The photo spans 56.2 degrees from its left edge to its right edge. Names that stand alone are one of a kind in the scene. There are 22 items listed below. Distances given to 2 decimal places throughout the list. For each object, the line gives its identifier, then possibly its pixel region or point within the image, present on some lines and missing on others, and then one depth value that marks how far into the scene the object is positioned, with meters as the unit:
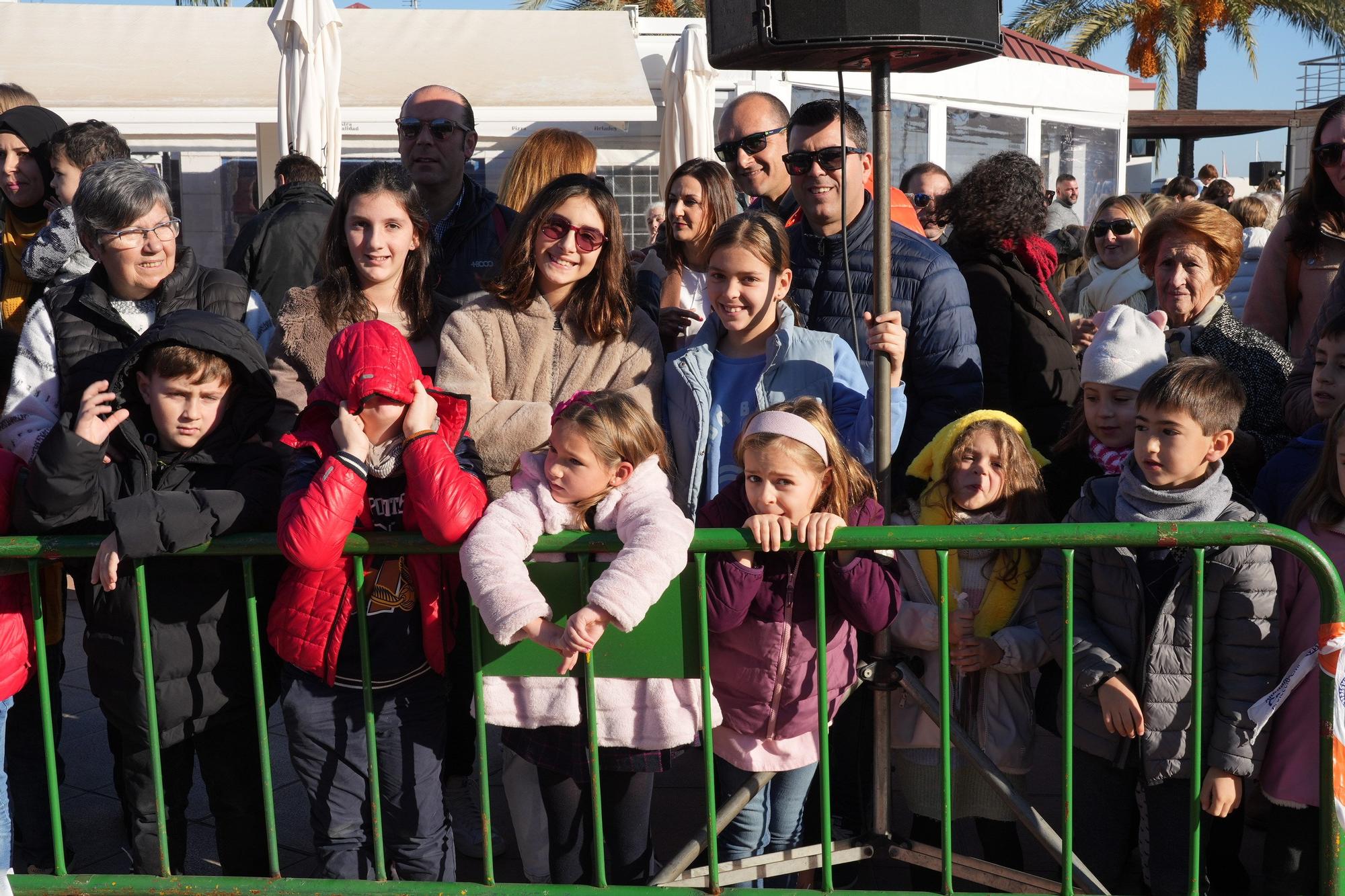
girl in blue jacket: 3.50
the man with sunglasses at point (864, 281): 3.86
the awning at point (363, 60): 11.61
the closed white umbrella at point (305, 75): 9.18
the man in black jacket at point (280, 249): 4.99
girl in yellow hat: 3.35
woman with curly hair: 4.23
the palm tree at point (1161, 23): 26.58
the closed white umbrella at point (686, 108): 10.18
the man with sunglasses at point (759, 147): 4.88
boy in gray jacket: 2.97
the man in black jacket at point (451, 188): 4.41
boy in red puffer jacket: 2.93
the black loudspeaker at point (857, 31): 2.99
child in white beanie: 3.53
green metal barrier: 2.76
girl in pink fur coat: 2.79
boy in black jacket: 3.02
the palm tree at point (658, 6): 25.48
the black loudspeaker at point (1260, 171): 18.14
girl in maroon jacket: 2.96
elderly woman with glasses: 3.44
